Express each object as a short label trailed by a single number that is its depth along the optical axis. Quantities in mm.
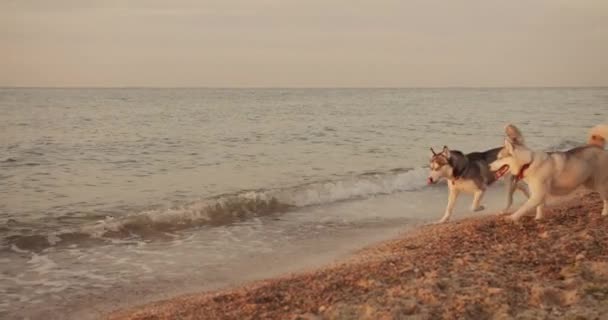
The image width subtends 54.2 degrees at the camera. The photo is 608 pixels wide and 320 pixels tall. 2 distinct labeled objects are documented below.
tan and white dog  7430
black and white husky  8922
